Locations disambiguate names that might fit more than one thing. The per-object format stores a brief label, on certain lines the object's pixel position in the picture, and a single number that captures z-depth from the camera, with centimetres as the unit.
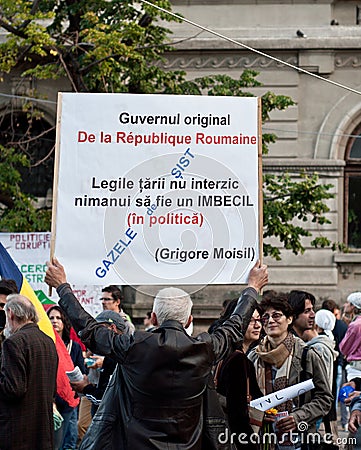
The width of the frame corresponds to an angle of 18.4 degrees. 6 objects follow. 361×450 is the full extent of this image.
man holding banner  539
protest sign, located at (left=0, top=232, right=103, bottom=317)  1410
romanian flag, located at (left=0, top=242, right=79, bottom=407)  898
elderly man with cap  776
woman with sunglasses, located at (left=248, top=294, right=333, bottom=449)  688
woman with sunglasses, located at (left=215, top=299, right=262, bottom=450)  654
